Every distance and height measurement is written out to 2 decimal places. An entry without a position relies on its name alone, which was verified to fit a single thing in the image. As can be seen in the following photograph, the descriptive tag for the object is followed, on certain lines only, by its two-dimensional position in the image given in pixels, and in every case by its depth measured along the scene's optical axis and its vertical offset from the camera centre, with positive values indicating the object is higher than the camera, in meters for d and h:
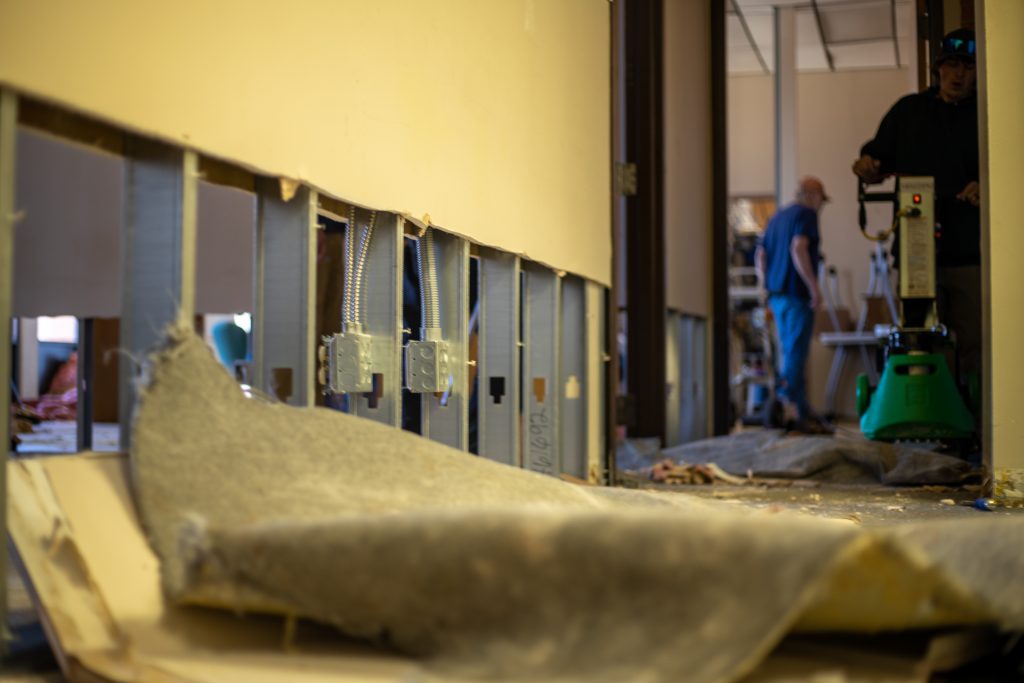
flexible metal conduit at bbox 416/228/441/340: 2.73 +0.18
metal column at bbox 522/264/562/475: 3.51 -0.02
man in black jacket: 4.43 +0.82
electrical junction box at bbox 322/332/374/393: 2.25 -0.01
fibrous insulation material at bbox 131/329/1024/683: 1.13 -0.24
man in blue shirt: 6.49 +0.46
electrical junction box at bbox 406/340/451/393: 2.67 -0.02
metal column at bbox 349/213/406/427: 2.42 +0.13
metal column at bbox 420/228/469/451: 2.79 +0.04
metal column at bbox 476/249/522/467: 3.14 +0.01
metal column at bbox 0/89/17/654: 1.36 +0.12
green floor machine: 4.20 -0.02
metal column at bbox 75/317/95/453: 3.53 -0.07
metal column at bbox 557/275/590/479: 3.77 -0.08
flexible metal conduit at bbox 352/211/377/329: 2.40 +0.20
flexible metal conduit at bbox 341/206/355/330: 2.37 +0.19
